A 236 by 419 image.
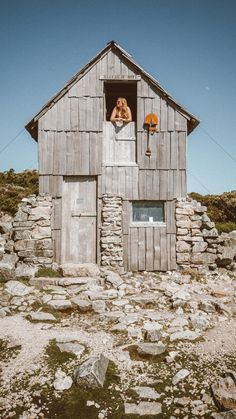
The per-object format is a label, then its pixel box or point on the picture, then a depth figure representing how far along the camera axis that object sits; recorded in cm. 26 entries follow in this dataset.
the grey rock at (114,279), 897
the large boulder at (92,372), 402
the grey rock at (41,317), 641
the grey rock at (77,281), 889
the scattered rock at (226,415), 335
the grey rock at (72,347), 495
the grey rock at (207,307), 695
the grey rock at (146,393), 387
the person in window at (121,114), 1124
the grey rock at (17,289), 789
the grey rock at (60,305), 698
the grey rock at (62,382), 400
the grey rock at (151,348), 492
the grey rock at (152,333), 545
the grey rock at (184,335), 556
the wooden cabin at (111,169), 1083
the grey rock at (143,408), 358
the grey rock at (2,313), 655
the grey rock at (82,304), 698
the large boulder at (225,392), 360
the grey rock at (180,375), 417
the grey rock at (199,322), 607
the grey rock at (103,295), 779
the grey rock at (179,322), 617
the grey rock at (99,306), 693
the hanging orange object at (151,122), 1105
